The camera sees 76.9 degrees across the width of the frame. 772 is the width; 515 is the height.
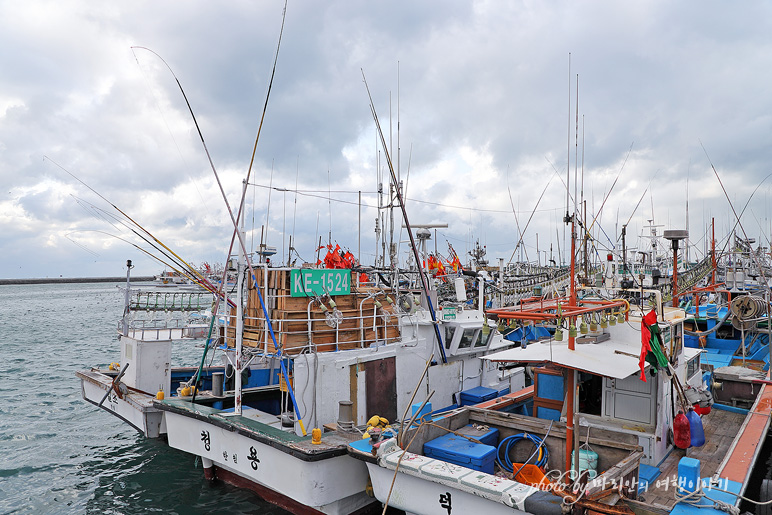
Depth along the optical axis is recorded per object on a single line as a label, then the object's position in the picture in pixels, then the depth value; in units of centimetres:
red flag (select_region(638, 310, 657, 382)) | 659
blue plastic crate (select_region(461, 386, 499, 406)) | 1279
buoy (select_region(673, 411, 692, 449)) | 911
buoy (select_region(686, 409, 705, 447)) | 932
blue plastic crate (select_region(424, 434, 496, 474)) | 806
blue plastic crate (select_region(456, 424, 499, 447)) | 935
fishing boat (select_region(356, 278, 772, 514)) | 670
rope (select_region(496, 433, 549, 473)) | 892
